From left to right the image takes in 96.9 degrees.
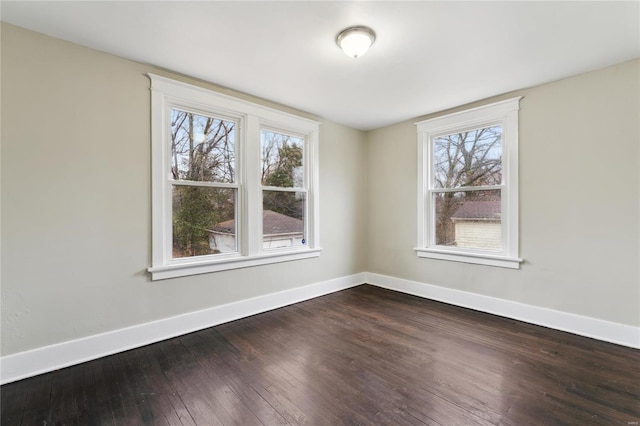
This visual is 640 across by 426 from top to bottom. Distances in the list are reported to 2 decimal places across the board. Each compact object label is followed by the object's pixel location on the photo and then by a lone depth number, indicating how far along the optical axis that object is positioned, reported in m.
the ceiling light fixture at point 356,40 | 2.07
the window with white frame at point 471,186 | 3.22
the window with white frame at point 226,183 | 2.75
